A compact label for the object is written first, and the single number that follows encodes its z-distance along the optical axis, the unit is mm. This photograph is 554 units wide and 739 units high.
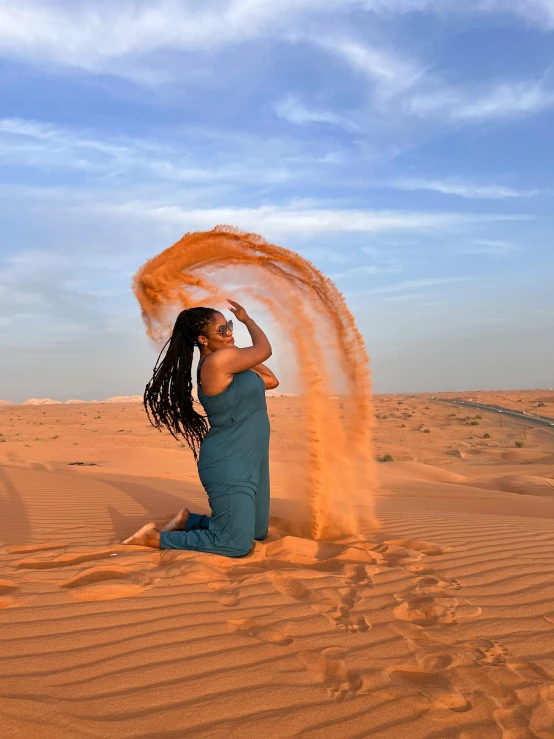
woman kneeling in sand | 3793
